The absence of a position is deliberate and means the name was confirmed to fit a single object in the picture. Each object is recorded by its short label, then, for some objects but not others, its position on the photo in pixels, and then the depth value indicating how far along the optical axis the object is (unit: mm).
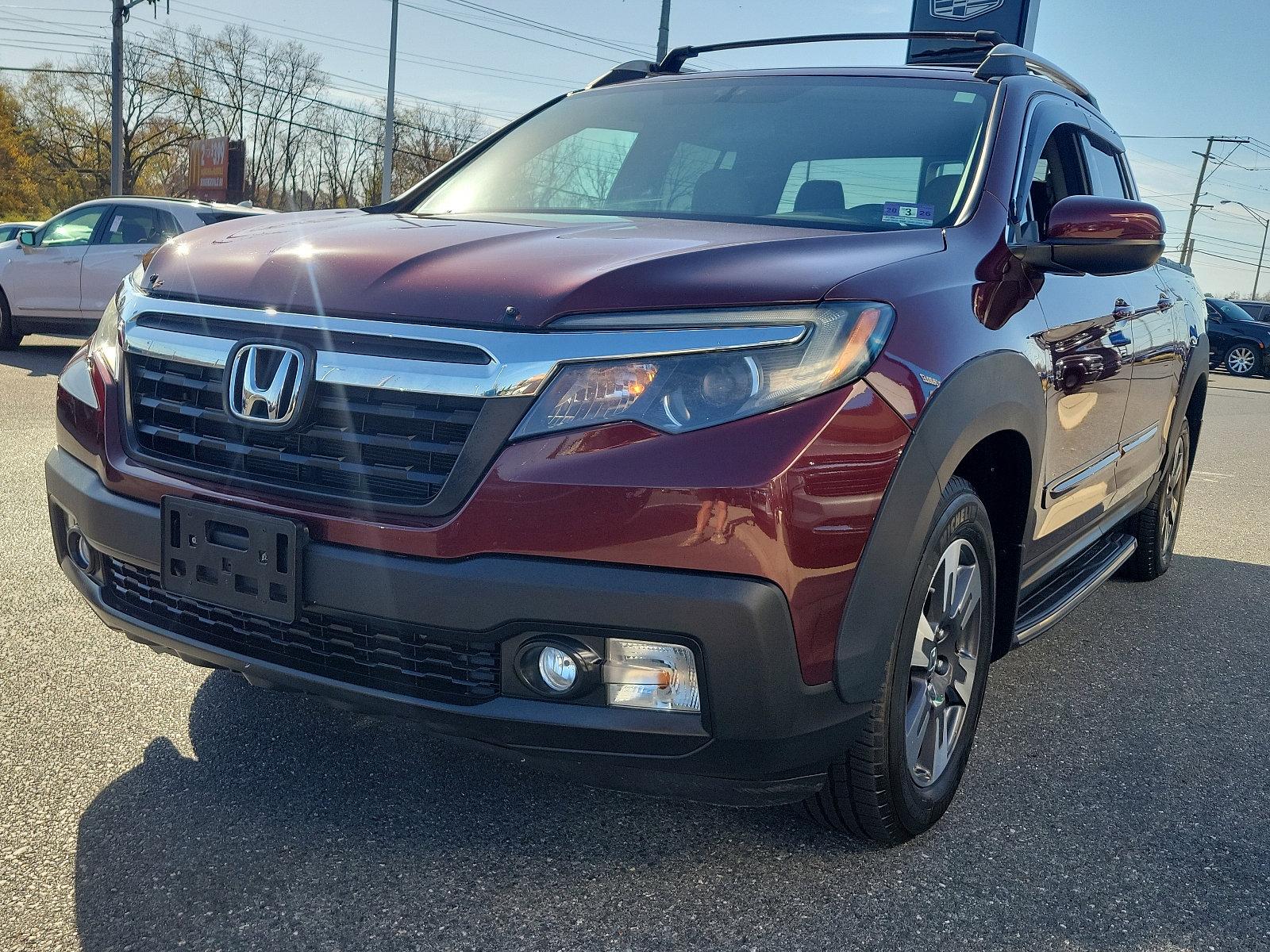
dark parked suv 26656
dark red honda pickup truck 2027
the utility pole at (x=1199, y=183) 65250
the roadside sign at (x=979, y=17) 18625
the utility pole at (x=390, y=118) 32719
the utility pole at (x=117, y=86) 27984
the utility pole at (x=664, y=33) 23500
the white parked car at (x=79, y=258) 11602
